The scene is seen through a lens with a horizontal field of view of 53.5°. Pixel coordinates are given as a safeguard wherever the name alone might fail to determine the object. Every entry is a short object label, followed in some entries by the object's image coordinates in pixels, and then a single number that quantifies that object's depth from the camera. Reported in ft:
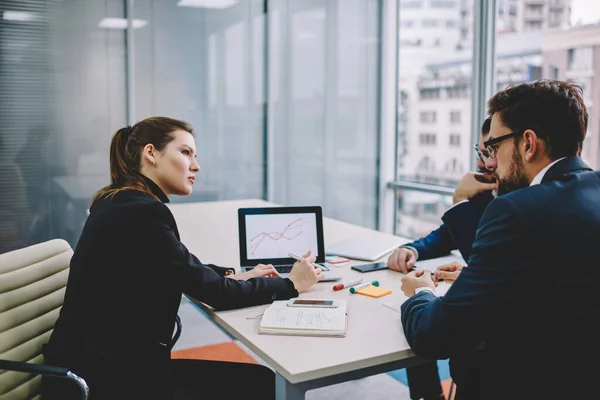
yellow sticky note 6.38
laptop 7.50
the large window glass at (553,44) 12.09
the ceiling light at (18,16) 13.02
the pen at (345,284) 6.63
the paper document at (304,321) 5.19
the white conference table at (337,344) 4.56
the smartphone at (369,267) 7.48
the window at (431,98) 15.23
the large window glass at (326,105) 16.69
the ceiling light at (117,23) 14.14
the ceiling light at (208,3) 15.03
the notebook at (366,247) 8.23
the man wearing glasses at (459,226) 7.43
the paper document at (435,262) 7.60
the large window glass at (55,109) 13.29
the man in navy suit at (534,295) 4.12
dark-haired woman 5.25
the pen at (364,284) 6.61
